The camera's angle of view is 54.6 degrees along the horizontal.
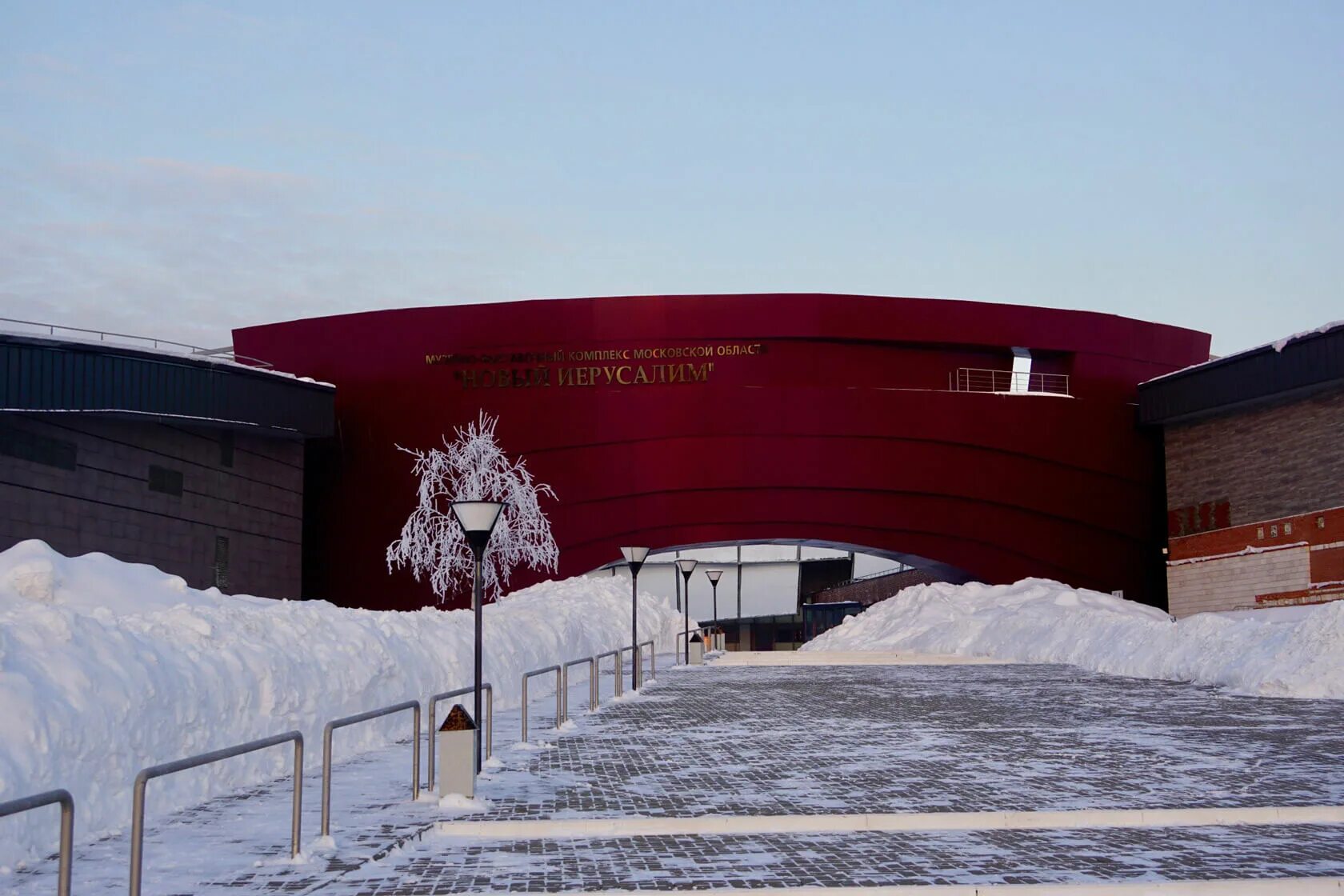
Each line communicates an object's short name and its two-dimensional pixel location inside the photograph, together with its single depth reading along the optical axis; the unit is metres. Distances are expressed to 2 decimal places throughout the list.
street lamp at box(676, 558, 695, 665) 34.03
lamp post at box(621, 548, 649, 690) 23.53
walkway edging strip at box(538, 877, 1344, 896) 7.37
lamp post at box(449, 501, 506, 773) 12.80
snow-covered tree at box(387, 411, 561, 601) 46.09
